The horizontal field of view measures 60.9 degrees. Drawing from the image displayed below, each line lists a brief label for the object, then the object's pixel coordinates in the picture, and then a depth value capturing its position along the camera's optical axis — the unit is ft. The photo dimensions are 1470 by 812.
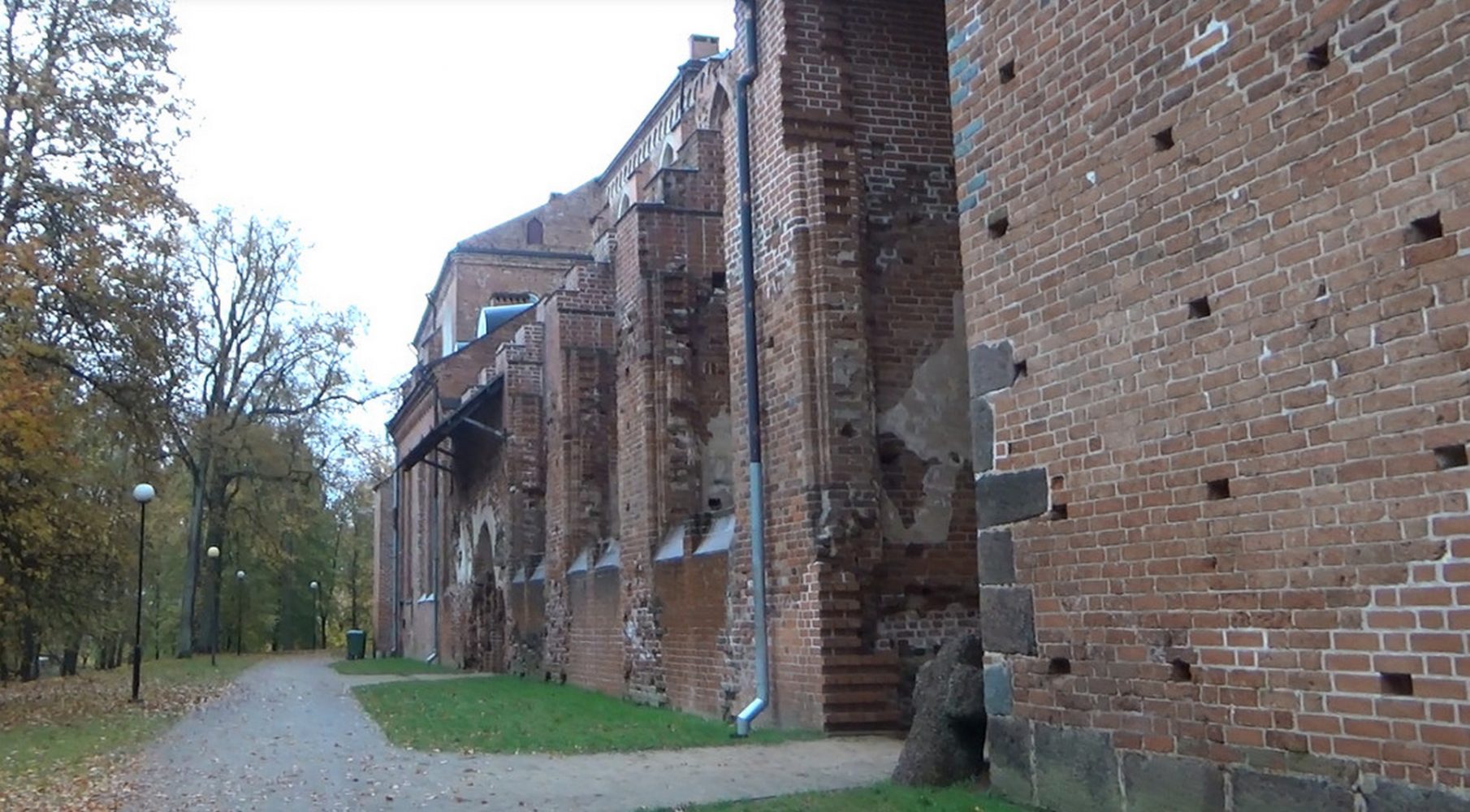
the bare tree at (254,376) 125.59
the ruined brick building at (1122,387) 16.53
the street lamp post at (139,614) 62.95
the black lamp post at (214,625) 131.23
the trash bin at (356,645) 138.62
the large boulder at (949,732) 26.32
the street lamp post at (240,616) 183.32
